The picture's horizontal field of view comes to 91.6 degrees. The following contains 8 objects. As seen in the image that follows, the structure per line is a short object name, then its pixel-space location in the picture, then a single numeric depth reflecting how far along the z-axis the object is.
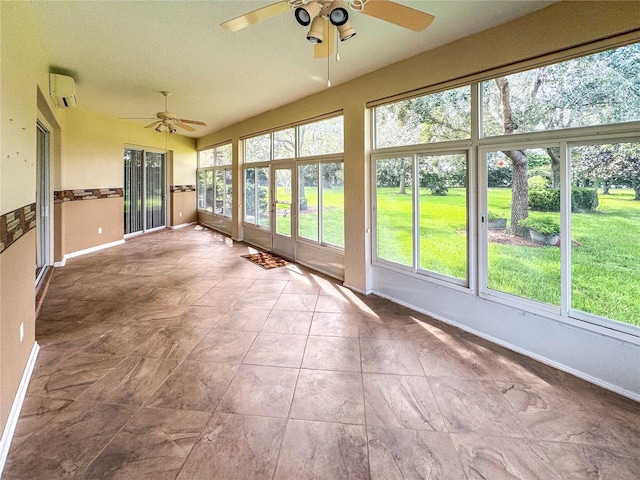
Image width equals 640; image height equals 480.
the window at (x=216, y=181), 8.55
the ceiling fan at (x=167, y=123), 5.25
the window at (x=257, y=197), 6.78
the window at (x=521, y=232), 2.61
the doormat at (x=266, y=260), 5.65
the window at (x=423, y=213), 3.27
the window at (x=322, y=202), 4.86
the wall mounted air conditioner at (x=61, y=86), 4.01
